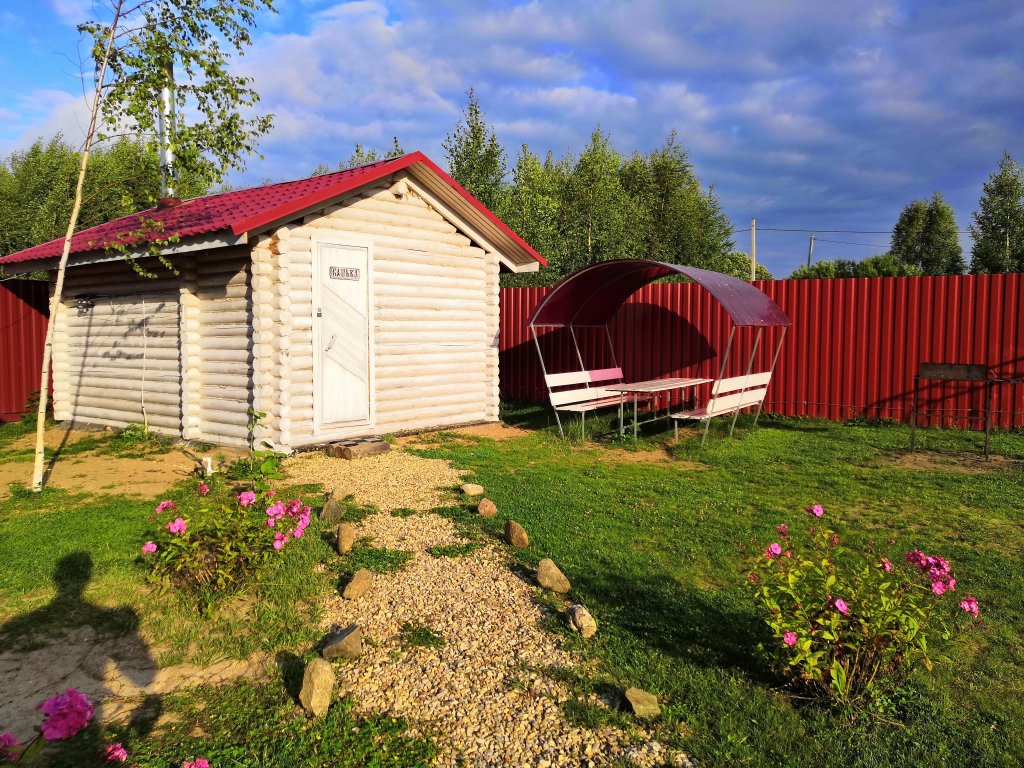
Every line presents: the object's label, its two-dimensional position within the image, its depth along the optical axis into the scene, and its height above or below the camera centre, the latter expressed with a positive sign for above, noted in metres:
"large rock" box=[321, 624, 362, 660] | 3.82 -1.63
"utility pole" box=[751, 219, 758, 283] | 37.55 +6.47
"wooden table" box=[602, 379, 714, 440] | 10.49 -0.48
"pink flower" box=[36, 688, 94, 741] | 1.83 -0.98
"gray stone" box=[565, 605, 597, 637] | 4.11 -1.59
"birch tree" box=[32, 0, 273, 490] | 7.53 +3.05
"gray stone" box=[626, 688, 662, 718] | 3.27 -1.65
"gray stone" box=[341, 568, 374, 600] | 4.65 -1.58
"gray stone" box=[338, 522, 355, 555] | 5.40 -1.46
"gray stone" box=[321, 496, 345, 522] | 6.13 -1.42
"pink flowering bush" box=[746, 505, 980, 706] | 3.25 -1.27
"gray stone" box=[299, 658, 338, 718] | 3.34 -1.63
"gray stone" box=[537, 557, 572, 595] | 4.75 -1.54
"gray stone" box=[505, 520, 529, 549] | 5.59 -1.46
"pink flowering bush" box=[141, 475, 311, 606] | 4.55 -1.29
